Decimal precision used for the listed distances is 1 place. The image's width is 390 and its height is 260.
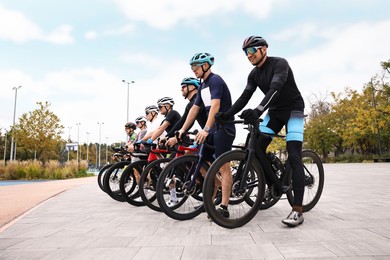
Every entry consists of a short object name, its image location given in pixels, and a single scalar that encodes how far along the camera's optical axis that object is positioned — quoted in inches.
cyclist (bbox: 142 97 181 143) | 220.7
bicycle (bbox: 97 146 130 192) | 277.6
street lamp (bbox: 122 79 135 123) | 1882.4
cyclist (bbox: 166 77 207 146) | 199.4
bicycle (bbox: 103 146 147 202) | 248.5
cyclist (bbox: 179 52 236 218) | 161.8
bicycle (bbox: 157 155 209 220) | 160.9
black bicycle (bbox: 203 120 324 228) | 135.9
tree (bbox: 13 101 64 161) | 1320.1
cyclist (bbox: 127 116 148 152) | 283.4
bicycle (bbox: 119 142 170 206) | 216.5
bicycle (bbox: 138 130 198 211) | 186.2
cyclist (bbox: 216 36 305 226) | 145.6
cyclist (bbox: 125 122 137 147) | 298.7
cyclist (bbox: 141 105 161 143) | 259.1
